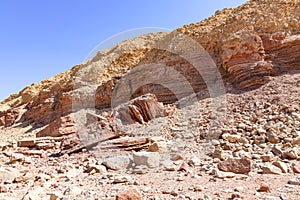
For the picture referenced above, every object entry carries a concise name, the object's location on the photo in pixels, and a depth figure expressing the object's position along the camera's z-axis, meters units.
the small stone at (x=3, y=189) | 3.58
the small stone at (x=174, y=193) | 2.90
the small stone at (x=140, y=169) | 4.06
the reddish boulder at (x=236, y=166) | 3.54
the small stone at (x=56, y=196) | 2.99
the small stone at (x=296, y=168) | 3.45
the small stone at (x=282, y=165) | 3.49
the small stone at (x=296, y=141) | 4.46
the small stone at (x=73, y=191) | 3.17
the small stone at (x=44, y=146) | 7.71
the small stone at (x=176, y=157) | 4.68
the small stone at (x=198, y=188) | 3.00
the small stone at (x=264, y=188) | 2.85
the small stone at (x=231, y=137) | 5.10
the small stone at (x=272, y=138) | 4.76
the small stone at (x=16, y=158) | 5.91
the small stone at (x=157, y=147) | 5.37
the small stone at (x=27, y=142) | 8.09
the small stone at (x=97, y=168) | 4.35
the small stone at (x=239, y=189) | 2.90
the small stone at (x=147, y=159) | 4.33
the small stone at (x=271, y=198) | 2.60
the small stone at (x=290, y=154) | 3.97
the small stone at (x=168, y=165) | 4.08
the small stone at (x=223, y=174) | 3.40
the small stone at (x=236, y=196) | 2.68
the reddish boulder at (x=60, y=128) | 9.69
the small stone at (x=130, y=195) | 2.65
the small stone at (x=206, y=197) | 2.72
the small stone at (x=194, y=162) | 4.24
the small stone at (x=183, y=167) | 4.02
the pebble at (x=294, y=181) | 2.99
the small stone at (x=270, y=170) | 3.44
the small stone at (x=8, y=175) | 4.08
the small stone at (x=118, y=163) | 4.48
